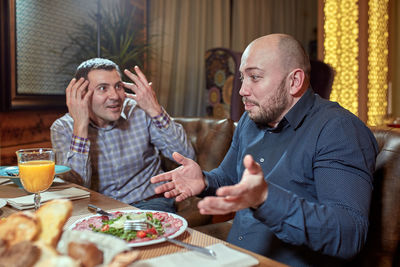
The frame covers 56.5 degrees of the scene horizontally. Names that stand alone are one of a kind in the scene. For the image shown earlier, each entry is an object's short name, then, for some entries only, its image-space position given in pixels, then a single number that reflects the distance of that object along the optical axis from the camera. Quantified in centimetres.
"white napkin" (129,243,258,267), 64
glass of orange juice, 109
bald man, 83
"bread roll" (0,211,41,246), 49
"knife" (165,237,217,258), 67
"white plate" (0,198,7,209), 107
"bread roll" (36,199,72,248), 48
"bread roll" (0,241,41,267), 45
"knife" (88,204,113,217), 96
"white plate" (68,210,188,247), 75
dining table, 73
